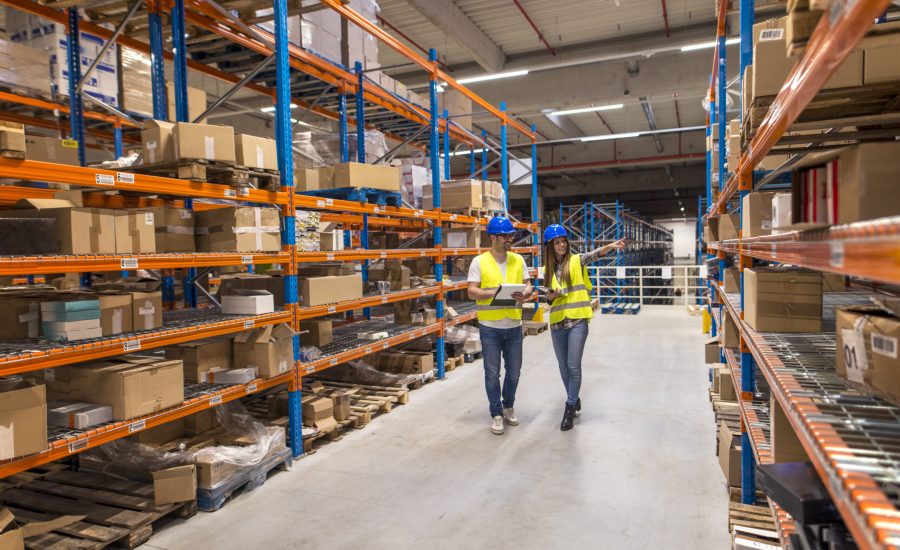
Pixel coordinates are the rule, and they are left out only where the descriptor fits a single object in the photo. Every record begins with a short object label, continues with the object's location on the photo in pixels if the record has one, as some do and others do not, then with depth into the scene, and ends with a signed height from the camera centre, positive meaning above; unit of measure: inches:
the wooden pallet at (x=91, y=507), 134.3 -64.5
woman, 216.5 -19.9
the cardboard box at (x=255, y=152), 178.2 +34.3
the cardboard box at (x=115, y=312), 148.5 -13.5
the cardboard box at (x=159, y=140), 162.2 +34.8
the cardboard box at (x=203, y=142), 159.2 +34.3
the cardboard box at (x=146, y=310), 157.1 -13.8
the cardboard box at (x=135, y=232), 147.9 +8.0
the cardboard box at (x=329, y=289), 216.5 -13.1
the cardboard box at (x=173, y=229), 175.8 +10.1
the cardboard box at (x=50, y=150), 212.4 +43.9
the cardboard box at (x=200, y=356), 182.2 -31.3
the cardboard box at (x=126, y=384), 142.4 -31.9
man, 217.2 -22.7
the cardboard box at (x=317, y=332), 244.0 -32.3
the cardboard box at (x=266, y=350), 187.9 -30.8
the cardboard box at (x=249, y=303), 190.1 -14.9
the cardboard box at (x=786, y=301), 117.4 -11.6
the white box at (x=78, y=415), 135.6 -37.0
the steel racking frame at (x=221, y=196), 127.8 +19.8
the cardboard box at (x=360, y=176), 238.4 +34.9
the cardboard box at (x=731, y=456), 152.6 -57.9
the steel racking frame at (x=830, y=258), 43.3 -1.3
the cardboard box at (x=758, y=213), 126.2 +7.6
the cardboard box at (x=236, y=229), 179.3 +9.8
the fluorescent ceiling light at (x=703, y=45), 390.5 +147.0
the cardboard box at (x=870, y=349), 66.3 -13.4
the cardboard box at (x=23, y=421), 116.2 -33.0
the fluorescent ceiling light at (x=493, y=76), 456.1 +143.8
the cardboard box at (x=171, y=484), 148.9 -59.1
